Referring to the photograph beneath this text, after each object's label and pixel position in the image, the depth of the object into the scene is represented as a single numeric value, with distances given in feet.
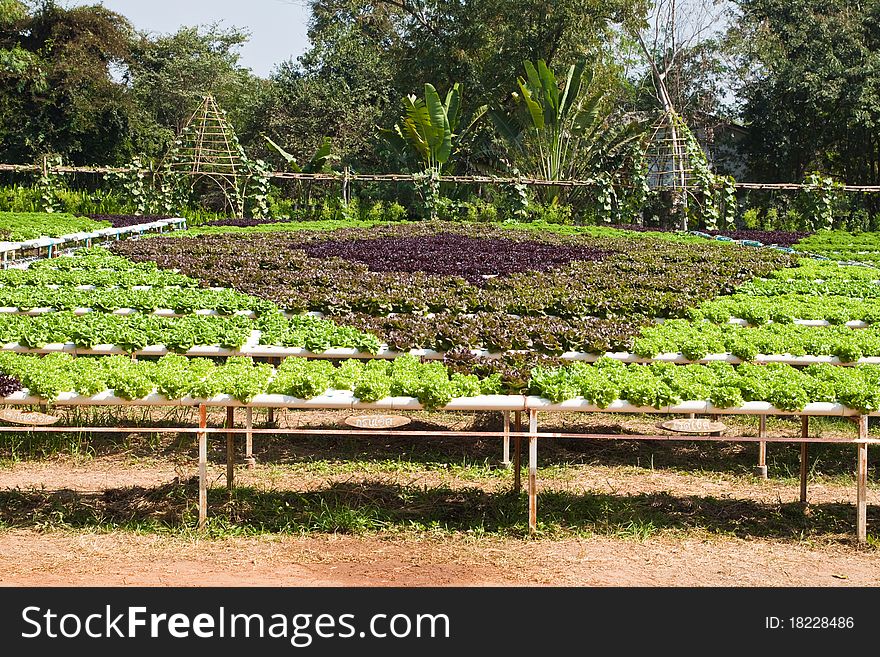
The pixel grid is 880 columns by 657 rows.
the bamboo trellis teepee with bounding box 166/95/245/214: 101.55
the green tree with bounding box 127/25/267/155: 146.20
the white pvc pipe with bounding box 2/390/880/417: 22.21
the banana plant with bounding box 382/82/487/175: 103.04
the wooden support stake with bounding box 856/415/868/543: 21.76
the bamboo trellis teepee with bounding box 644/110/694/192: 99.76
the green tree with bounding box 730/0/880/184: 113.60
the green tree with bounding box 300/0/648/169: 121.29
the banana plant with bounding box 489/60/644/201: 105.29
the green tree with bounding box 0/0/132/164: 126.00
